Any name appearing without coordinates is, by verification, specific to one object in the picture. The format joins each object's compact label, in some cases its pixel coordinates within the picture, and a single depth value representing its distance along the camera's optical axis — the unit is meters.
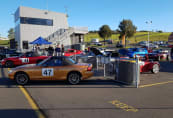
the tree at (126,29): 50.47
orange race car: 8.01
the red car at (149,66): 10.84
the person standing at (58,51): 18.58
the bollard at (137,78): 7.55
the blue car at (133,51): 20.18
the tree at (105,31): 63.47
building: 28.52
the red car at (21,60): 13.62
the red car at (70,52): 19.78
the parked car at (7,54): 18.30
